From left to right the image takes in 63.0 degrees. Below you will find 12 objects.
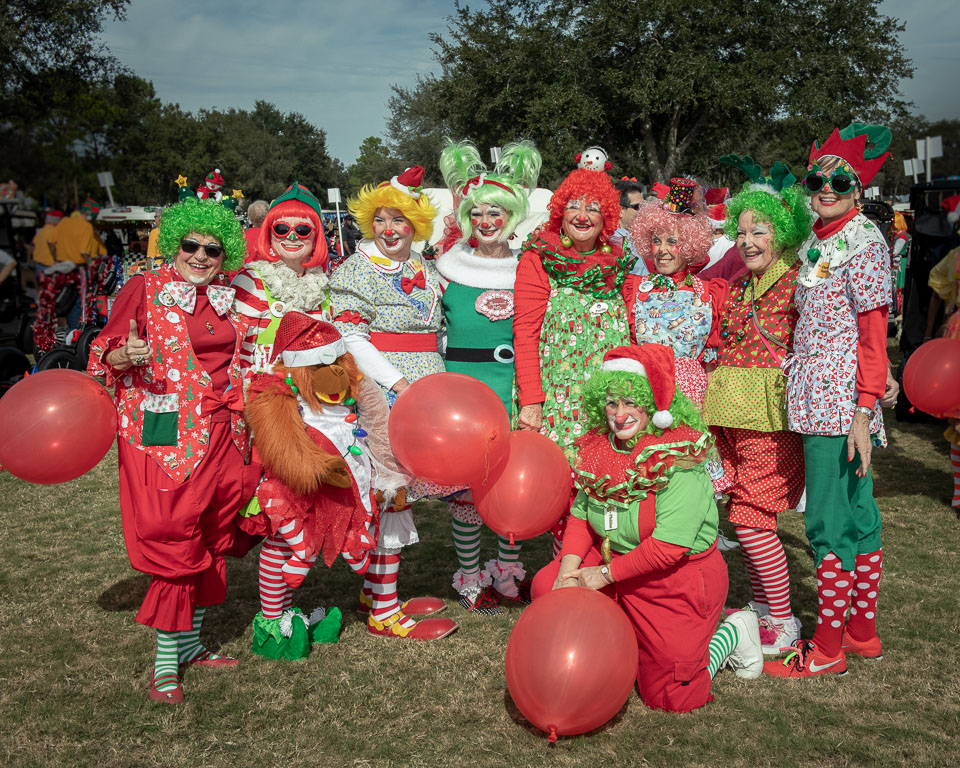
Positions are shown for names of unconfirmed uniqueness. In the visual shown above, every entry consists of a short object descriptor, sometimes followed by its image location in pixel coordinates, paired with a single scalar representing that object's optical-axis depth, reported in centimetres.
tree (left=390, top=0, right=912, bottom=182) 2423
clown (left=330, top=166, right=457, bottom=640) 389
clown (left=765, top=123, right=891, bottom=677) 322
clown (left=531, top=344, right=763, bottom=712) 309
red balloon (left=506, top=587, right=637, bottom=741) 271
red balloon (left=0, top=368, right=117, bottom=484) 311
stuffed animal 338
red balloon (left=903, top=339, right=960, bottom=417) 431
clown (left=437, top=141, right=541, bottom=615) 397
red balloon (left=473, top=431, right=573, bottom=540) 322
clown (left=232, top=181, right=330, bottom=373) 356
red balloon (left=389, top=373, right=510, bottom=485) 310
